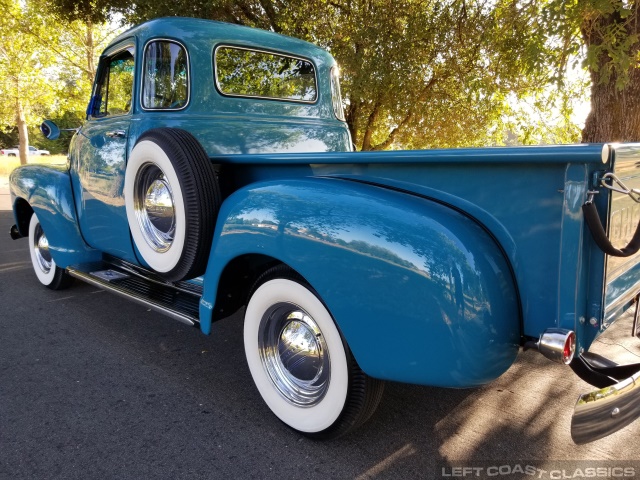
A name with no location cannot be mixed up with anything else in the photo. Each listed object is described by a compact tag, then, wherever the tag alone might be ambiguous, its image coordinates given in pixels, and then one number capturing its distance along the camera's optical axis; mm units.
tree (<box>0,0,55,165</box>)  16641
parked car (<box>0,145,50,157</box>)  41762
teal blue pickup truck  1563
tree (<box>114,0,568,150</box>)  6871
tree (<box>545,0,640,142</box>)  3977
